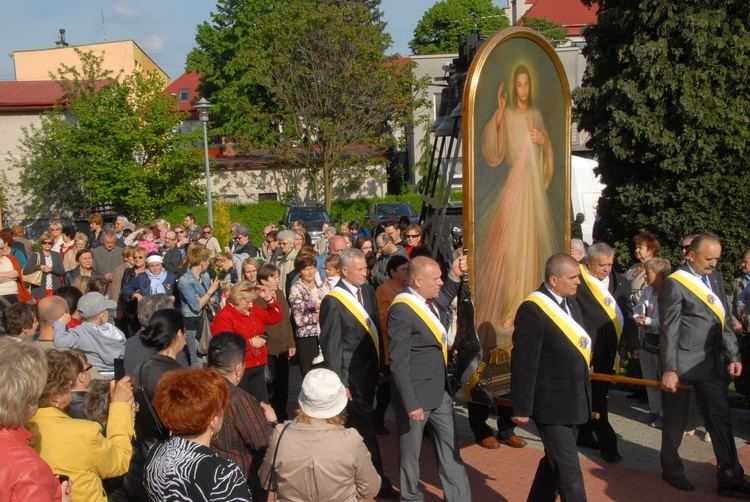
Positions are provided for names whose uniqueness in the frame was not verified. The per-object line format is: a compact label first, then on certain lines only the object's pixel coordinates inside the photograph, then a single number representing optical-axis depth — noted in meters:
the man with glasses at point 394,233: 11.37
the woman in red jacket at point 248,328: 6.98
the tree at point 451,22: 54.00
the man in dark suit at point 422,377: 5.57
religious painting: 6.66
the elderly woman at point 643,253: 8.22
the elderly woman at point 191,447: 3.21
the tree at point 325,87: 35.41
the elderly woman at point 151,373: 4.74
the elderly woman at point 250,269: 8.93
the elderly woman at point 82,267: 10.49
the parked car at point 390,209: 30.81
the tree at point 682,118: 10.60
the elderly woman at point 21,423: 2.89
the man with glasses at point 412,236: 10.44
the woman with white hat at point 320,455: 3.73
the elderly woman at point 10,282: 9.24
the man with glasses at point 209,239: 15.70
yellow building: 49.75
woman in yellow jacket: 3.73
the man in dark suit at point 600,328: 7.23
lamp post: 21.05
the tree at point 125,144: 31.06
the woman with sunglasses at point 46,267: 11.20
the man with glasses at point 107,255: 11.88
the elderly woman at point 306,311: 8.21
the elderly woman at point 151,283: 9.72
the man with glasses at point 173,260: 11.51
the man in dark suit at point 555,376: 5.30
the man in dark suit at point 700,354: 6.28
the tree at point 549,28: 47.34
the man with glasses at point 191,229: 15.87
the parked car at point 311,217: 28.89
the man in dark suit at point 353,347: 6.33
